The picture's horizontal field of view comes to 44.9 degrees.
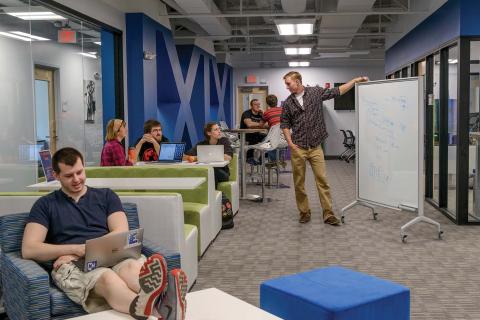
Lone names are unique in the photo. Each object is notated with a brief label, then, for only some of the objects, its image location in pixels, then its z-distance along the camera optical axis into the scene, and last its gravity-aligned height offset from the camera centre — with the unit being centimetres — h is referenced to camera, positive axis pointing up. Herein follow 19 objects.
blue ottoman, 256 -79
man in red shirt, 885 +16
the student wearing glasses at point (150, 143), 673 -20
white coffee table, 213 -70
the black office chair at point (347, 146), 1658 -64
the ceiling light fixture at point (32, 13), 565 +118
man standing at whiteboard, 641 -5
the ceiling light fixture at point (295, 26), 922 +163
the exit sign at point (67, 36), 706 +113
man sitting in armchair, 277 -57
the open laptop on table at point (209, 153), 634 -30
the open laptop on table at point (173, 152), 645 -30
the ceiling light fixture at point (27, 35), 569 +93
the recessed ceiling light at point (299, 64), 1681 +179
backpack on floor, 632 -97
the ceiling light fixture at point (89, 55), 771 +97
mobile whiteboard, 575 -20
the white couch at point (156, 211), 369 -54
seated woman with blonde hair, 584 -21
